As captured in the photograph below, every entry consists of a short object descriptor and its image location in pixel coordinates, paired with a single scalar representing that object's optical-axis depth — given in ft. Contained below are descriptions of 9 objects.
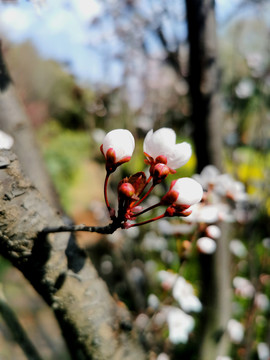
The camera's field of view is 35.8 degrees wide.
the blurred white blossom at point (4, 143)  0.39
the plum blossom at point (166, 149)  0.38
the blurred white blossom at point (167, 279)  0.81
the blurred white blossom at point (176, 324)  0.87
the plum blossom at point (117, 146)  0.37
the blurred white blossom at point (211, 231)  0.59
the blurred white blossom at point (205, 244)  0.60
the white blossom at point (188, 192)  0.37
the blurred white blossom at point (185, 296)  0.78
